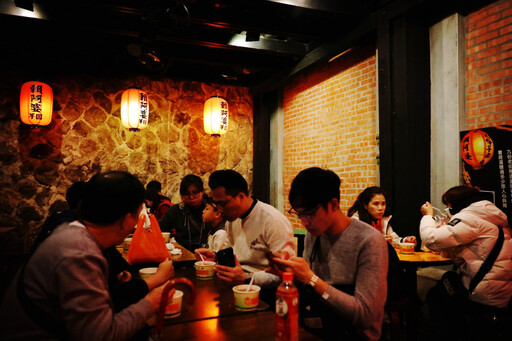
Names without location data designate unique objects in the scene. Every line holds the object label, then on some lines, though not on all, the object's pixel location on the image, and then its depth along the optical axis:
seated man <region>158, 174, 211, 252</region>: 4.84
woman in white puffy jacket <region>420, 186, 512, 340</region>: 3.12
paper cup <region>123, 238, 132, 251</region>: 4.30
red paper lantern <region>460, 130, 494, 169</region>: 4.09
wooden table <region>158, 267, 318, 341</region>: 1.68
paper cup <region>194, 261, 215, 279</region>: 2.73
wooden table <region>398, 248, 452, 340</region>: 3.44
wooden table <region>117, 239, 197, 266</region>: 3.50
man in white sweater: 2.83
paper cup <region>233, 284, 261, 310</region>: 1.99
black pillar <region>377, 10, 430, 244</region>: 4.69
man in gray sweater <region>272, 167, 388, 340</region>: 1.80
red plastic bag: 3.12
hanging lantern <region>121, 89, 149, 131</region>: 6.90
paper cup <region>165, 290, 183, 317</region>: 1.90
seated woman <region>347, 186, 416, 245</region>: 4.62
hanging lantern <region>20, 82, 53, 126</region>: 6.42
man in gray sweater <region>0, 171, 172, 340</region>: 1.35
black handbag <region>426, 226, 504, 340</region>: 3.20
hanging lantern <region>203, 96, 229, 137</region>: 7.57
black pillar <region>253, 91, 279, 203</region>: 8.58
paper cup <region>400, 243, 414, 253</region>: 3.91
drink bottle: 1.47
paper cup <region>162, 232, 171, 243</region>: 4.51
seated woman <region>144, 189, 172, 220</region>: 6.51
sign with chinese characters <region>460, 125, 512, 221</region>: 3.87
